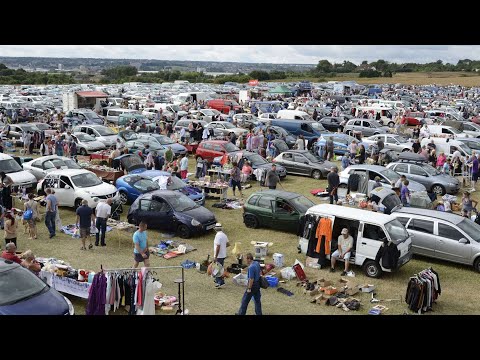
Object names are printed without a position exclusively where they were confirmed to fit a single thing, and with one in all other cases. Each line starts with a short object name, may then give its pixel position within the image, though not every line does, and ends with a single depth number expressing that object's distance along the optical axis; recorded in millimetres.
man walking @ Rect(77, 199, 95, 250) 14000
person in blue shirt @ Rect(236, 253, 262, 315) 9906
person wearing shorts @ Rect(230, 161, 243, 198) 19344
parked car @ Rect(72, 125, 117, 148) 28938
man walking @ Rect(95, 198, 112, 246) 14082
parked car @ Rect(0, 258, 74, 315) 8977
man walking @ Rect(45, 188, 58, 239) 14805
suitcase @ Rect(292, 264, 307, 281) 12312
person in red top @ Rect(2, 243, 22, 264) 10789
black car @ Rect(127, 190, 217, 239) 15039
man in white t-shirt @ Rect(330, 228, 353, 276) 12508
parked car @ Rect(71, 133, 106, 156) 27047
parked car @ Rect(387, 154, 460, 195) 19812
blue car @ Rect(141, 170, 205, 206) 17766
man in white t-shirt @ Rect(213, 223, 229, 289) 11906
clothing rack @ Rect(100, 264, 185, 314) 10008
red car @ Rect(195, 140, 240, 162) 24422
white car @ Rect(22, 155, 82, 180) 19938
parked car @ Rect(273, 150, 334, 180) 22500
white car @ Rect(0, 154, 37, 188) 19016
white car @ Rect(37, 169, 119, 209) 17047
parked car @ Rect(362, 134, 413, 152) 26955
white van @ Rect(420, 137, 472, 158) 25172
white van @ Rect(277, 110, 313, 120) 35312
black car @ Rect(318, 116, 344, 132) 35844
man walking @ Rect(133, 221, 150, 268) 11961
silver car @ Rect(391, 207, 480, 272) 12953
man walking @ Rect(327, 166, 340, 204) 17781
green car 15211
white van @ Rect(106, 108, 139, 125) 38891
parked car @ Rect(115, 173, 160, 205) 17703
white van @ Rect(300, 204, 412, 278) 12406
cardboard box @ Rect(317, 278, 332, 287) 11953
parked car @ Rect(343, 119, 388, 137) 31250
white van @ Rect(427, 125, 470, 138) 30703
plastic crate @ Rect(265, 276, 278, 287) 12000
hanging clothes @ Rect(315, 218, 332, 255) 12820
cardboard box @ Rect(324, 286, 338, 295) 11453
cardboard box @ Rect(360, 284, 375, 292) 11719
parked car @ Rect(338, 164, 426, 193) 18630
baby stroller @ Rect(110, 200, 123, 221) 16672
